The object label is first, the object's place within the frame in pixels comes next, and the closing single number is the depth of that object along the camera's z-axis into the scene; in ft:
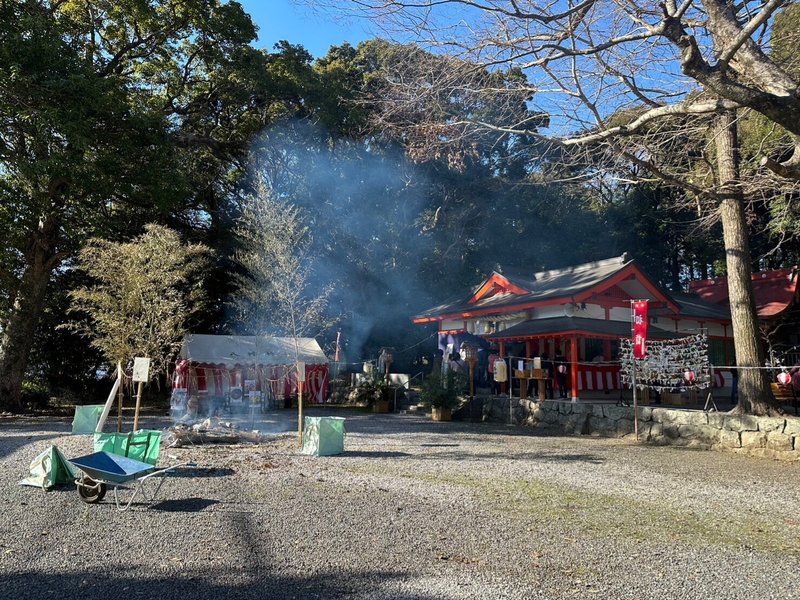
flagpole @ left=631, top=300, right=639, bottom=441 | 40.57
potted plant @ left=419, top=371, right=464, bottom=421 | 53.98
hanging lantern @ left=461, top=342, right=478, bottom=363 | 58.08
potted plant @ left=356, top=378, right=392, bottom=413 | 64.34
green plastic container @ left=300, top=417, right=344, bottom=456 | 32.76
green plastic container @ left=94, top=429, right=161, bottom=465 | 24.95
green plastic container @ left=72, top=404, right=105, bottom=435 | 40.96
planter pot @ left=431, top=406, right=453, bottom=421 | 54.13
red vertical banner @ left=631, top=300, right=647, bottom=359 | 39.60
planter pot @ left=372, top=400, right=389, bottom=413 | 64.18
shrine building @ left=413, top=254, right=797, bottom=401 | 54.44
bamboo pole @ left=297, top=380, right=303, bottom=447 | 36.02
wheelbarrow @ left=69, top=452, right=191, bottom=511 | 19.71
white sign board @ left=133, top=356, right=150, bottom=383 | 32.58
